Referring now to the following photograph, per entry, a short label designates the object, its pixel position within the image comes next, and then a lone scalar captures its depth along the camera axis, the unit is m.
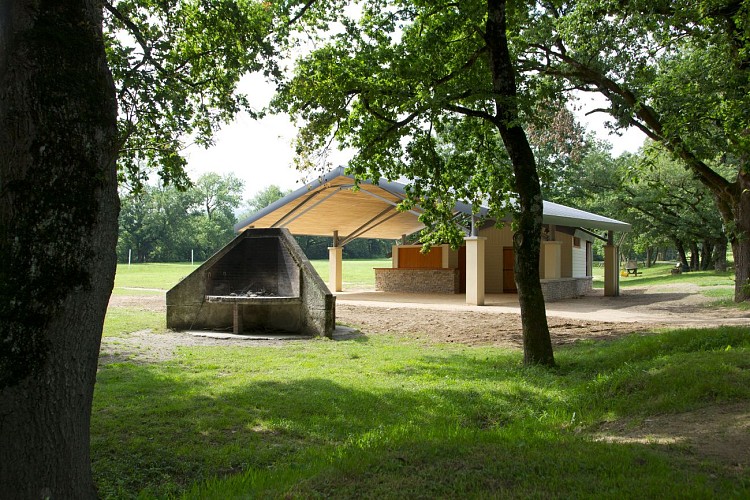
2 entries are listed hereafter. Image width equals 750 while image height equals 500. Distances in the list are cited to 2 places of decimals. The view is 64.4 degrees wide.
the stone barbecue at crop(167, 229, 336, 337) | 12.05
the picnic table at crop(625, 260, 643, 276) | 42.96
